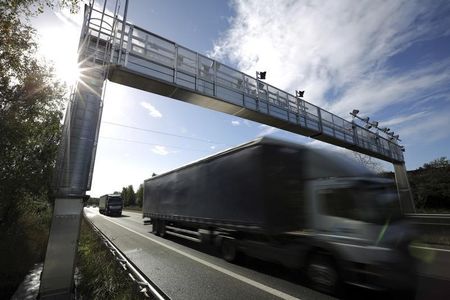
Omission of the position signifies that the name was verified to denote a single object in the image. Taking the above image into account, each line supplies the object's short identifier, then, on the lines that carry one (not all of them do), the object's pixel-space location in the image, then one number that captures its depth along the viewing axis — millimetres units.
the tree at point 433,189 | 30502
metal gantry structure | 6297
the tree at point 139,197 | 84488
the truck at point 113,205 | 39809
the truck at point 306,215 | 5105
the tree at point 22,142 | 8245
